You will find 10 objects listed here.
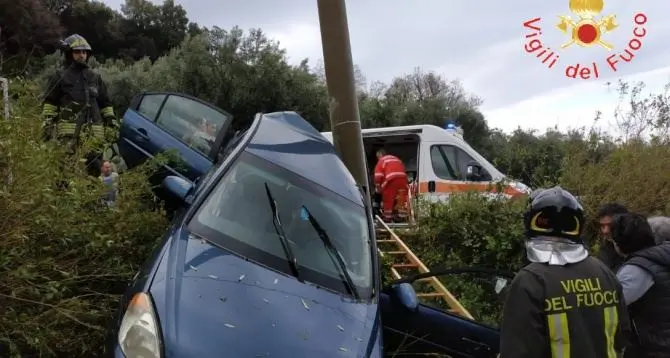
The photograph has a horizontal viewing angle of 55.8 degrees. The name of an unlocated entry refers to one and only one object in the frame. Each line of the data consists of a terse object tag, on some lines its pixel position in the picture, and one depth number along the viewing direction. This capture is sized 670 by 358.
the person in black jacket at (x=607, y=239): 4.84
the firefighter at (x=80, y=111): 4.96
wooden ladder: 5.89
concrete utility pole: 6.35
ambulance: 10.98
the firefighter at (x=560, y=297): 2.40
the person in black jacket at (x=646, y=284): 3.54
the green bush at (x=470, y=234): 7.56
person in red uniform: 10.44
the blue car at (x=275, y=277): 2.81
